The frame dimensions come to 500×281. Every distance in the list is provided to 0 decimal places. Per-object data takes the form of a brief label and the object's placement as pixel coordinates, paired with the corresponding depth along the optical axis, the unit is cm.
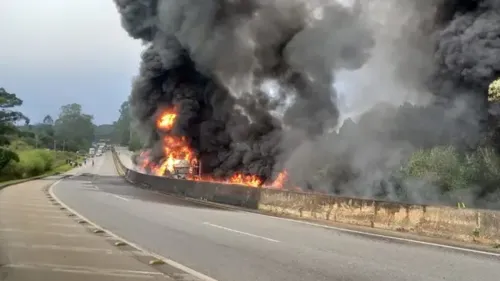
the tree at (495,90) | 1364
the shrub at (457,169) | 1870
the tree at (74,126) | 16062
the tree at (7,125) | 4859
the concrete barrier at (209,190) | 2194
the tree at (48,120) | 19504
